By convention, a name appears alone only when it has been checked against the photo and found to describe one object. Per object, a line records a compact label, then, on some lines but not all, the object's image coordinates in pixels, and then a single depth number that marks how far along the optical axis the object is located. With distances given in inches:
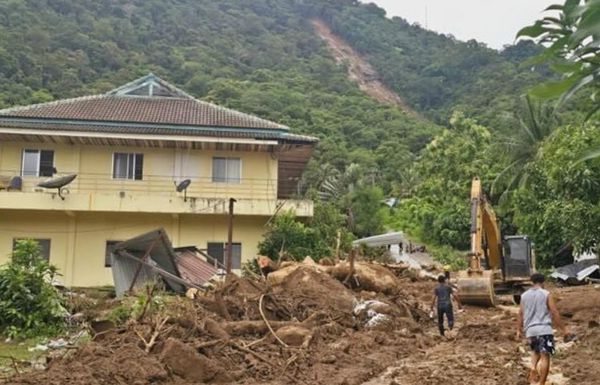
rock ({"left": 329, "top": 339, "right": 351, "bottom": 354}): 452.4
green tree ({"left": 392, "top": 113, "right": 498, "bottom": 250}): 1567.4
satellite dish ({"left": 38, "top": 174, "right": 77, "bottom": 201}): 841.5
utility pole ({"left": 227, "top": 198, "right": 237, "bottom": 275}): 657.0
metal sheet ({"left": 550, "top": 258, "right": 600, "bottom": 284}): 1100.5
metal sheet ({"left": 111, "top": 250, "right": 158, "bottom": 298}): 724.0
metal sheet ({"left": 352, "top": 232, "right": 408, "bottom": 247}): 1364.4
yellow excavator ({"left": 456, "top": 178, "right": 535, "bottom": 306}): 716.7
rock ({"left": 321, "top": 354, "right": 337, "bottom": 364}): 417.0
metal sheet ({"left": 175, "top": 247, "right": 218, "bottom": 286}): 758.5
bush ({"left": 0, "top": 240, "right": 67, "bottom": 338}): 566.3
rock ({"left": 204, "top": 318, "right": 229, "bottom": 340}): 440.1
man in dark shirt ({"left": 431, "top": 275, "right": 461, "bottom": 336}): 560.1
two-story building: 898.7
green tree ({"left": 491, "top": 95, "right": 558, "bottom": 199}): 1414.9
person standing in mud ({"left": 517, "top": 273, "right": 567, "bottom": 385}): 327.9
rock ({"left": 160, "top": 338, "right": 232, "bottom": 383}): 374.9
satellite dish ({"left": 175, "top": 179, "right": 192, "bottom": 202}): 903.1
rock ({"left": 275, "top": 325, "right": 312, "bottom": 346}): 463.2
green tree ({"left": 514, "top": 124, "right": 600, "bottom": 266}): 749.3
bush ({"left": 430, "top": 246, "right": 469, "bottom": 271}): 1359.7
